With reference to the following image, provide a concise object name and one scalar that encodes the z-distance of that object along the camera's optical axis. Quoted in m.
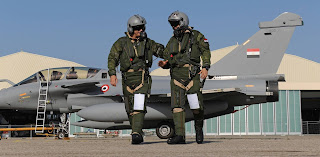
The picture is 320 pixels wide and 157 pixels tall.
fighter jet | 13.30
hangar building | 32.16
